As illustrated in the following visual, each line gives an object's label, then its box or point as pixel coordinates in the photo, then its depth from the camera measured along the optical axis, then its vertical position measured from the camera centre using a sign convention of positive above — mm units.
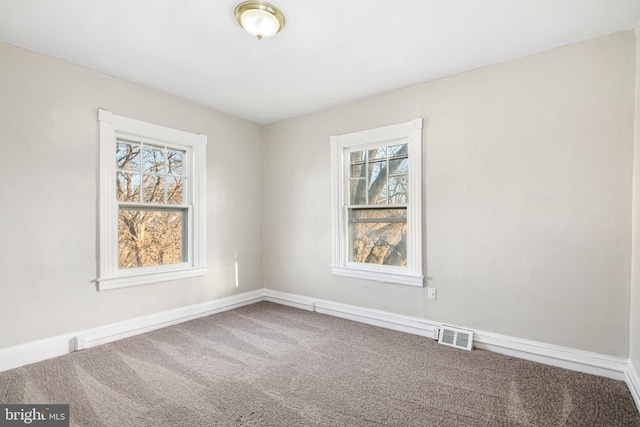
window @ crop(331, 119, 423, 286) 3354 +148
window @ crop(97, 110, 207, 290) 3109 +165
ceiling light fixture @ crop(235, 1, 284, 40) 2109 +1364
